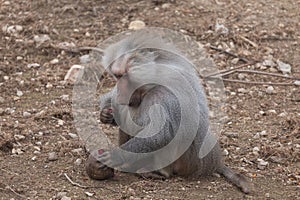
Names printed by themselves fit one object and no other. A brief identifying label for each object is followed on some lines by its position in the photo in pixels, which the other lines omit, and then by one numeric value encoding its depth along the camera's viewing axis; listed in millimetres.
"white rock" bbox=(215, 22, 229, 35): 17250
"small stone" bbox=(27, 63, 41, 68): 15809
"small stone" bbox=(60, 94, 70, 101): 14375
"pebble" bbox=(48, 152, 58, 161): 11383
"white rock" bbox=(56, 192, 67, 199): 10086
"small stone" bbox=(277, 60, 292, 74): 16000
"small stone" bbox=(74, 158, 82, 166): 11203
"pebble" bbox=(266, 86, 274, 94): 15148
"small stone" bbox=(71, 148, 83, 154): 11617
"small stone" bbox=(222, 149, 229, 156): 12107
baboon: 9875
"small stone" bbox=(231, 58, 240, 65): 16328
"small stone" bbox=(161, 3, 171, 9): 18303
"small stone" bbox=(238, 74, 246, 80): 15812
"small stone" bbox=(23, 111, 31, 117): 13287
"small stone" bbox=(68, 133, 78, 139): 12437
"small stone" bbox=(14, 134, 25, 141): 12055
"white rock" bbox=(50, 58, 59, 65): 16062
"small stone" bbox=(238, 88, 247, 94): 15196
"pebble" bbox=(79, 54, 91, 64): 16119
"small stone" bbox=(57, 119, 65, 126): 12970
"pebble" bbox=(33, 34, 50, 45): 16762
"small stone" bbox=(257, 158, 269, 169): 11719
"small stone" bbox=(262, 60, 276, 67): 16234
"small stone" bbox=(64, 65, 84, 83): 15264
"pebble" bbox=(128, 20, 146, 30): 17273
